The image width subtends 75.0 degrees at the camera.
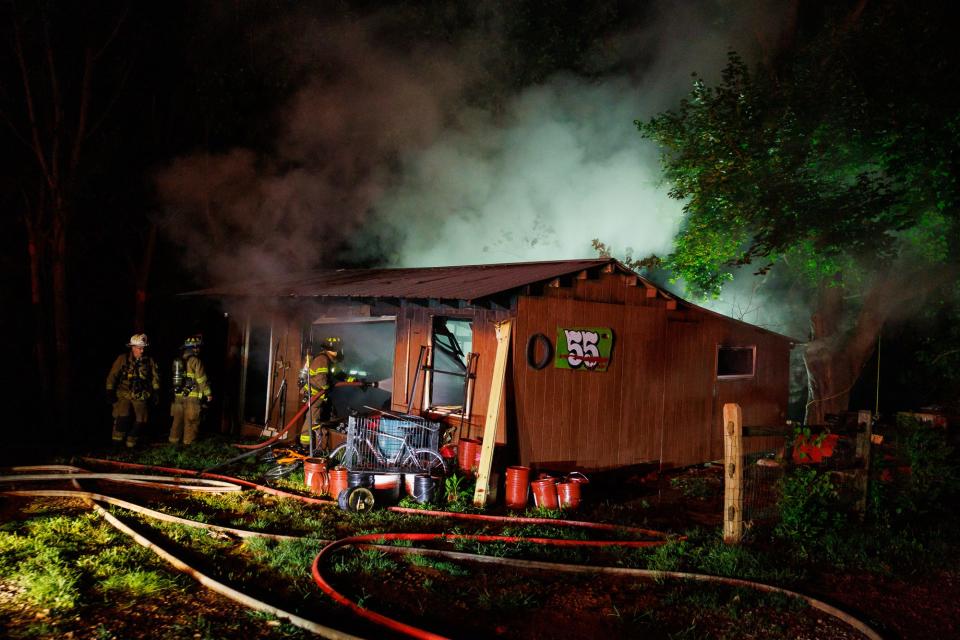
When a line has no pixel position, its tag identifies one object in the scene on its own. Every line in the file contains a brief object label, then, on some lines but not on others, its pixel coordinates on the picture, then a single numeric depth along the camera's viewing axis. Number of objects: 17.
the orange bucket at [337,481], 8.28
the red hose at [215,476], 8.34
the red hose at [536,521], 7.35
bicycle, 8.70
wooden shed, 9.48
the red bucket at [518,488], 8.55
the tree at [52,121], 13.84
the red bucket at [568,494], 8.57
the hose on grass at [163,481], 8.64
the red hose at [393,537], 4.45
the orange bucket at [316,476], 8.80
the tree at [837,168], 13.07
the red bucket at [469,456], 9.24
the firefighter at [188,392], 11.70
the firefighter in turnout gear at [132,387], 11.34
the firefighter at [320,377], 10.88
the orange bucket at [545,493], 8.52
